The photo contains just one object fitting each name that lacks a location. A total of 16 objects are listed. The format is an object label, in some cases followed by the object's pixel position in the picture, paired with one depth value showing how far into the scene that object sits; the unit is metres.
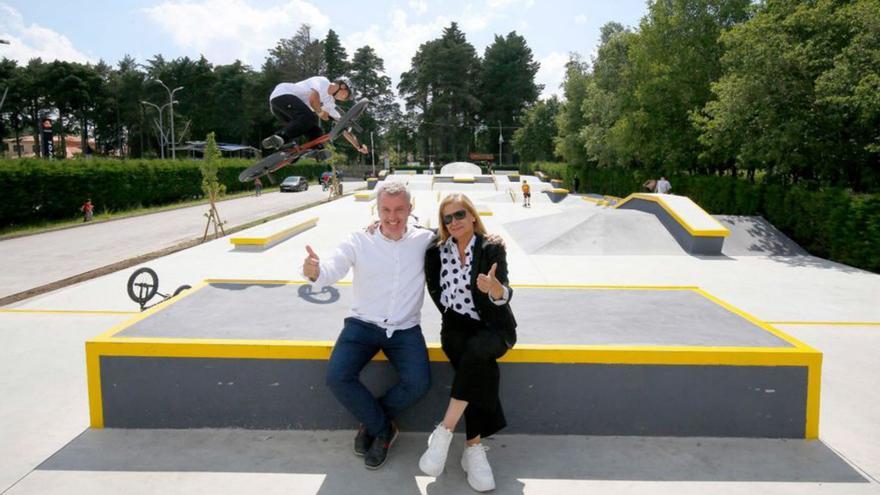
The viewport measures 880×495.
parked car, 44.50
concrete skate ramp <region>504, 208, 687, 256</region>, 14.35
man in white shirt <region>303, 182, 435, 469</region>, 3.75
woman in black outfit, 3.54
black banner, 42.64
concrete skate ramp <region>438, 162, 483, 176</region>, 59.87
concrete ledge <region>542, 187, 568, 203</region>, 35.12
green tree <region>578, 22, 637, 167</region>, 33.85
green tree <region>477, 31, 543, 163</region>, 95.75
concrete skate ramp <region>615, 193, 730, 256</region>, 13.81
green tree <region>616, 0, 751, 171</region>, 26.19
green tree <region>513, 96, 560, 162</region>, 75.69
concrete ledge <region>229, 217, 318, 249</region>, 14.20
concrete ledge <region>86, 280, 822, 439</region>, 4.05
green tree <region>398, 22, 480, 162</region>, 83.75
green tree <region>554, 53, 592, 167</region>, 46.25
